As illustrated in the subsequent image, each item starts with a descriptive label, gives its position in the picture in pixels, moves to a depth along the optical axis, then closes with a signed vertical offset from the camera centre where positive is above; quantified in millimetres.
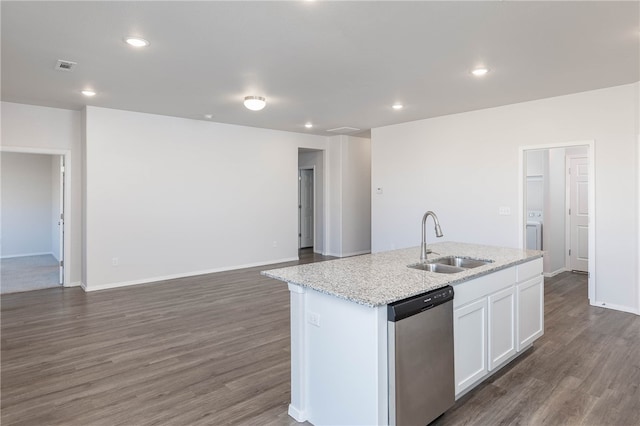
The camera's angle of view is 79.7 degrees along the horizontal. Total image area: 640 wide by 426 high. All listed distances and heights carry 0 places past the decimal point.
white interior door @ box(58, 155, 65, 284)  5715 -153
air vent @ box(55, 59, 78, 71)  3614 +1387
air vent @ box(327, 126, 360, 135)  7270 +1524
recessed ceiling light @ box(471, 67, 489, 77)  3832 +1386
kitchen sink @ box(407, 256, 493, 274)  2934 -452
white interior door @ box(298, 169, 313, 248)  9688 -25
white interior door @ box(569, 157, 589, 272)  6426 -98
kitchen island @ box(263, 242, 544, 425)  1920 -701
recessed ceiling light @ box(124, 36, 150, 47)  3043 +1353
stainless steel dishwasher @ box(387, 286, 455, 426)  1925 -803
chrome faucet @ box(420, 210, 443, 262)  2834 -313
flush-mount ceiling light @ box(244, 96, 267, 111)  4582 +1261
